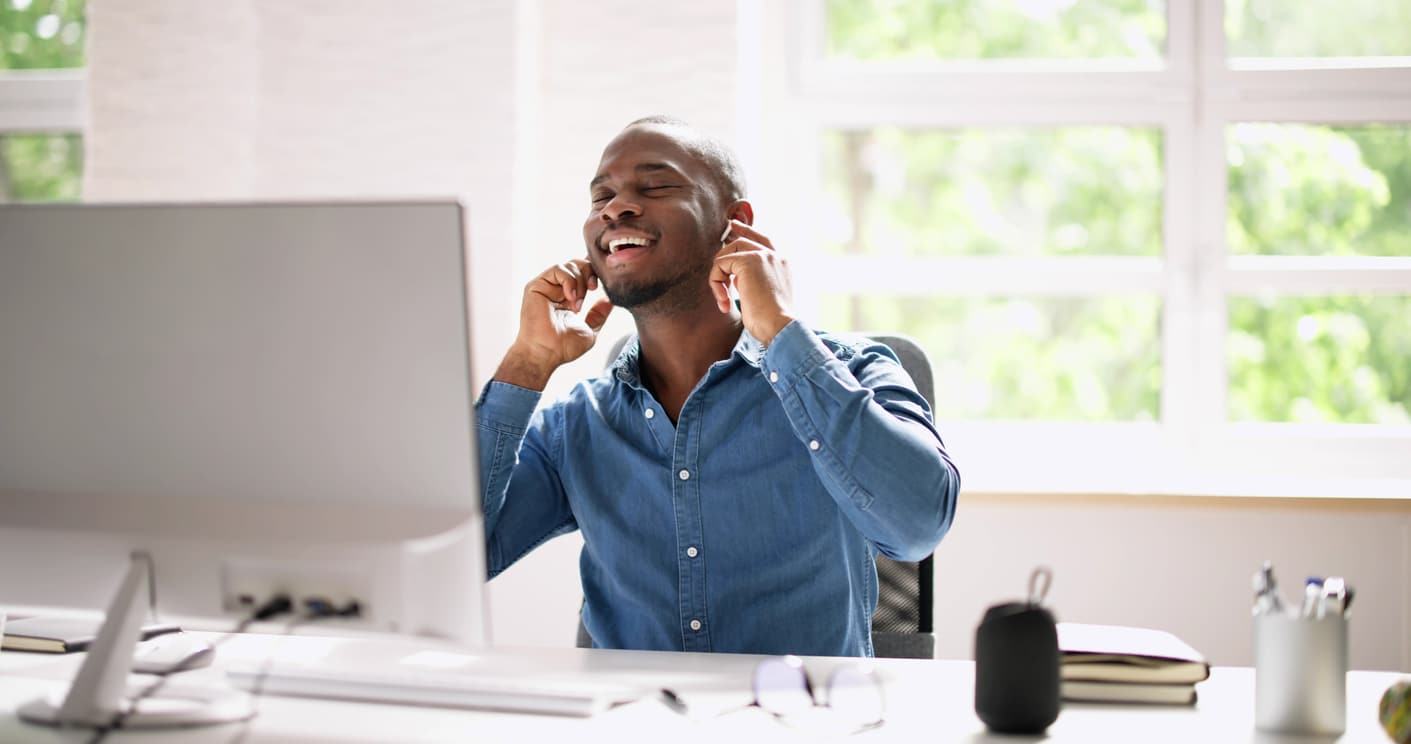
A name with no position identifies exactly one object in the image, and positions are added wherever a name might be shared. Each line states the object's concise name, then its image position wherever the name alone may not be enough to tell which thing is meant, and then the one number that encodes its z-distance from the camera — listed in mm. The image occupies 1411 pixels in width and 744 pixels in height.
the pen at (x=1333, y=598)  1058
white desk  1044
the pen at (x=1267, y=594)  1070
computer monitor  997
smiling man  1470
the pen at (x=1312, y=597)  1065
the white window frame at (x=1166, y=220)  2711
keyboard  1125
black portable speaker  1056
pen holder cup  1053
